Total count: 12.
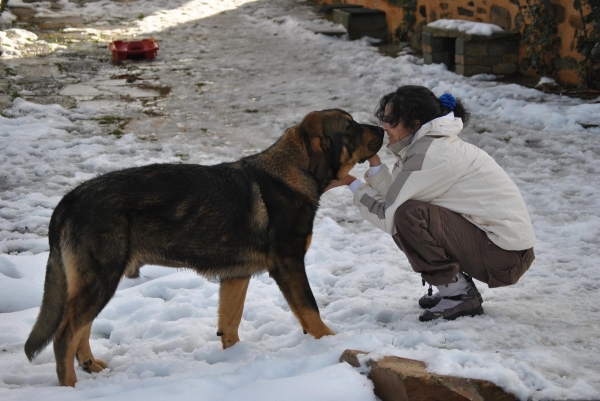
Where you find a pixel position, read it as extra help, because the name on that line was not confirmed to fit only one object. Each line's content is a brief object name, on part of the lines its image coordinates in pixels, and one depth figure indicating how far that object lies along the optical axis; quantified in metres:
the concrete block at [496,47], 10.25
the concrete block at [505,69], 10.36
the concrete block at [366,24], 14.26
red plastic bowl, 13.04
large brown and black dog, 3.49
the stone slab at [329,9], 15.87
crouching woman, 3.97
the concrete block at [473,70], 10.38
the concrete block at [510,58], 10.33
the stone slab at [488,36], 10.12
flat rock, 2.92
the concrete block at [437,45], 11.12
